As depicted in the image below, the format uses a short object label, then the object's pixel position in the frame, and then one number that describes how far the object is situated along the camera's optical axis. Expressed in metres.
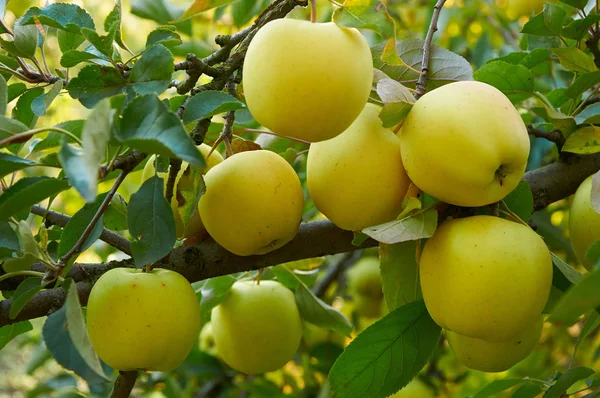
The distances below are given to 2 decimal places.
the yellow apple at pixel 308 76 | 1.06
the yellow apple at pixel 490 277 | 1.08
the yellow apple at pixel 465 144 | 1.08
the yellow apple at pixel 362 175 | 1.12
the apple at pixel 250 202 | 1.14
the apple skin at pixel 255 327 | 1.34
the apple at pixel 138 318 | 1.11
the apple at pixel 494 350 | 1.19
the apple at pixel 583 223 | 1.18
